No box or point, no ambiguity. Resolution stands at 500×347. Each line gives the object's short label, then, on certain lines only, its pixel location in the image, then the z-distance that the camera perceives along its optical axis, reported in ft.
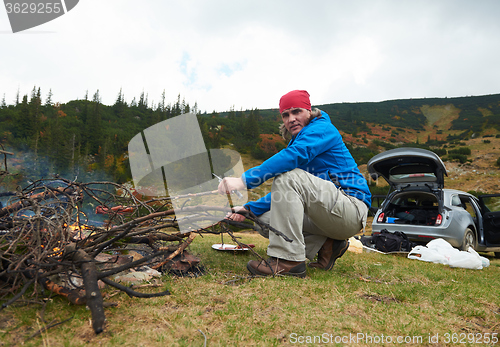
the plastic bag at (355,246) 17.20
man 7.25
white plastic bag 13.33
